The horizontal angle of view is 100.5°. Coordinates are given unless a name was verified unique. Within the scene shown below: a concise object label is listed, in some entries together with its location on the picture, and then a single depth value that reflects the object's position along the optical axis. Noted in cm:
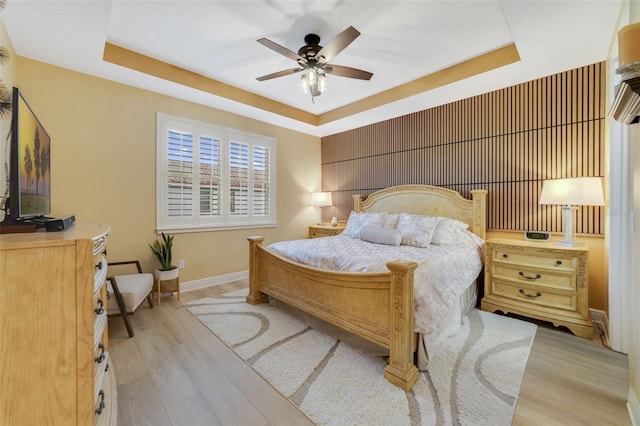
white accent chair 251
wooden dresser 99
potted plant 336
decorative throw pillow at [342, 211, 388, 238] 380
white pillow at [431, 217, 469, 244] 329
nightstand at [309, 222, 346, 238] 474
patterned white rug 161
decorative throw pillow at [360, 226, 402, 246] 324
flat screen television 124
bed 184
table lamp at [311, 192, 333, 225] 528
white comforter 198
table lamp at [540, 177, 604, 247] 255
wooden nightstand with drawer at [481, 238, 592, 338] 254
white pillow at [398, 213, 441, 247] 318
